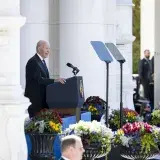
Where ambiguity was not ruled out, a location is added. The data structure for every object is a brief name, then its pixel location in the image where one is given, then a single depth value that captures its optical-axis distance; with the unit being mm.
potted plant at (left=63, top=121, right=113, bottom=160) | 11734
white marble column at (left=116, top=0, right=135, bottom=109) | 20781
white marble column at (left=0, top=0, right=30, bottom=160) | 9211
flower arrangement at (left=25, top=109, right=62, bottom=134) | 12008
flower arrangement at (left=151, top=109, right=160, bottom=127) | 15359
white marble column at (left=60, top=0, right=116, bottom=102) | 16719
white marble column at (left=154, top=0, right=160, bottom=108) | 22750
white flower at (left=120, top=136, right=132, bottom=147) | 12047
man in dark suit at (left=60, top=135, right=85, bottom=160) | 8969
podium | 13562
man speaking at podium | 13531
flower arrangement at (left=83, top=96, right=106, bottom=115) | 15711
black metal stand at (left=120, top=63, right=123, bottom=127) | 13955
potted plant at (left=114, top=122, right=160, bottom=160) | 11969
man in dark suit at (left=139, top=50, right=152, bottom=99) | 26095
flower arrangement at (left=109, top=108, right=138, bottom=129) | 14934
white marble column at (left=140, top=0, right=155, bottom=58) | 35875
